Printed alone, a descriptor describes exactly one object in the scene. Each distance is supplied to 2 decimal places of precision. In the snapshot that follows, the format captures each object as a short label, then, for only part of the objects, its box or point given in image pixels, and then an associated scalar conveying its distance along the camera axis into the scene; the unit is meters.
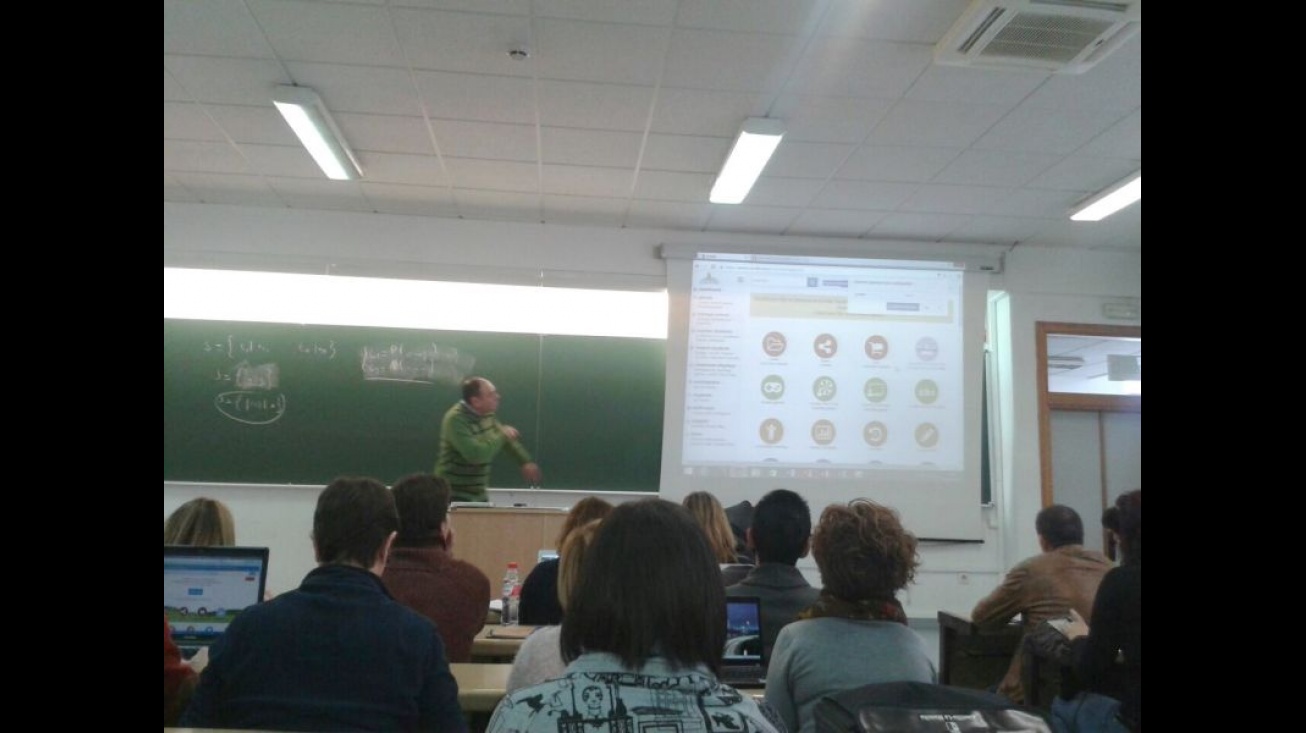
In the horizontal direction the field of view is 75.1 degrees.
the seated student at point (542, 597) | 2.84
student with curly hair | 1.93
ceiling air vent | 3.15
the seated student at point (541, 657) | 1.88
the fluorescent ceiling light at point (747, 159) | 4.33
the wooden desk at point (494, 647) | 2.87
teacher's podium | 5.08
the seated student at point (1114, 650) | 2.44
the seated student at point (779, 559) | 2.71
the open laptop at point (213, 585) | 2.40
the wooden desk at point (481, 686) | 2.17
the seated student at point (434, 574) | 2.58
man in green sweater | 5.52
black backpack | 1.40
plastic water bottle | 3.53
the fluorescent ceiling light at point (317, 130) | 4.14
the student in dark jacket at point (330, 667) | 1.68
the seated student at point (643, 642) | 1.19
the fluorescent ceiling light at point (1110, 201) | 5.21
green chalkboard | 5.83
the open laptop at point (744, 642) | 2.47
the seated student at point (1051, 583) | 3.36
